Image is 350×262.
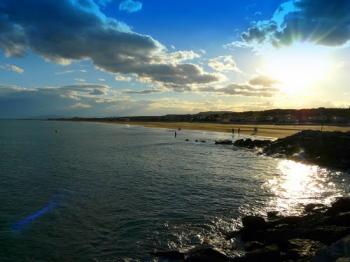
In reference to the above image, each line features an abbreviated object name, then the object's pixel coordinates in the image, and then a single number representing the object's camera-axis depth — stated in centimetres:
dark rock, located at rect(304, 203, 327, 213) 2239
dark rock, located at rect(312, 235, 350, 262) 1086
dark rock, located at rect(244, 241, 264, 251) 1615
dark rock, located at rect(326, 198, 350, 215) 1975
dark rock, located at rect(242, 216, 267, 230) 1845
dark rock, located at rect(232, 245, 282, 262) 1406
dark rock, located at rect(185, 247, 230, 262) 1457
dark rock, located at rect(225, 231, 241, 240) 1842
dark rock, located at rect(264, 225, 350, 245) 1553
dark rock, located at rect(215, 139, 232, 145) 7661
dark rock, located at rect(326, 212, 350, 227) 1730
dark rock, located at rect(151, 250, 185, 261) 1571
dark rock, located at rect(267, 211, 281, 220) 2156
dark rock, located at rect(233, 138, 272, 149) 6763
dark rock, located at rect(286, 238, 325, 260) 1394
